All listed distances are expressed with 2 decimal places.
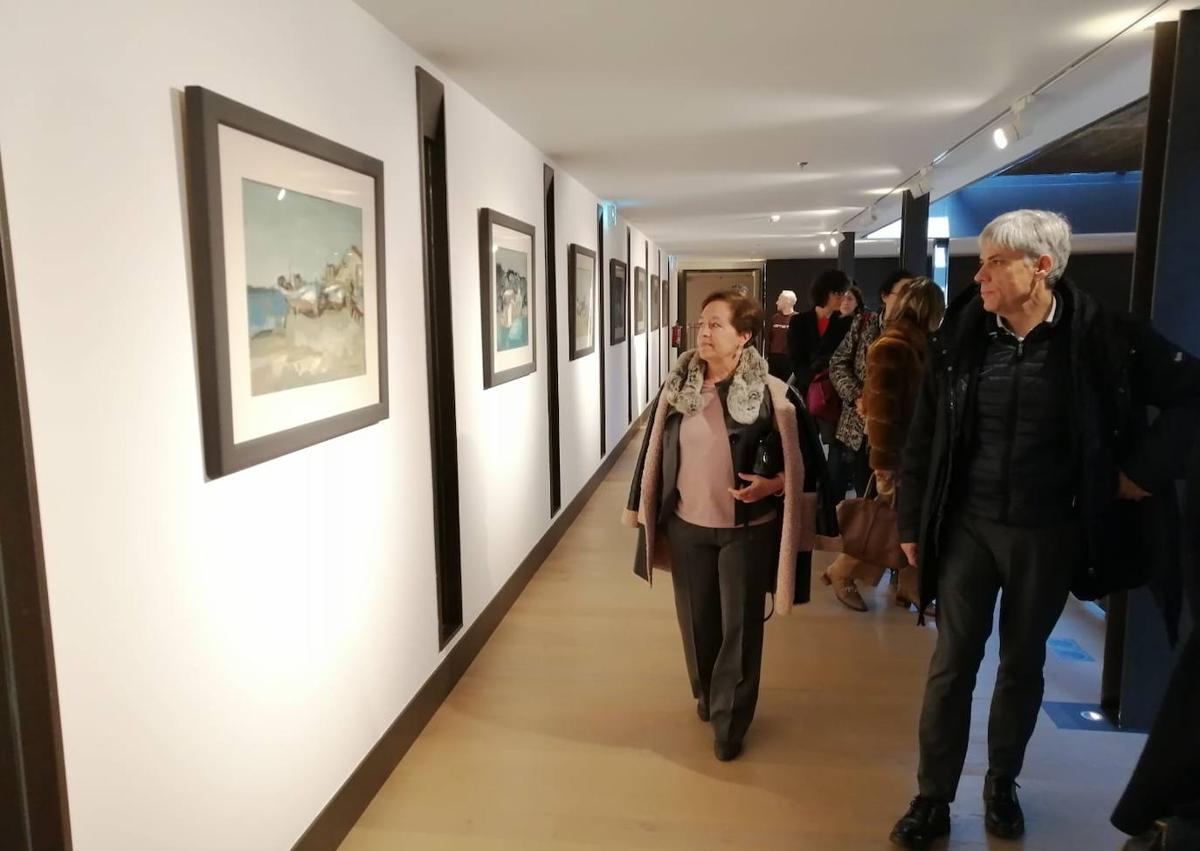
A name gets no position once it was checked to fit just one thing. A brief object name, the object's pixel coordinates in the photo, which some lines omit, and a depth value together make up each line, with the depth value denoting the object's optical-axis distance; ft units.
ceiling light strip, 9.17
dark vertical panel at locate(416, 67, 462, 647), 10.36
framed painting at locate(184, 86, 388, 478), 5.78
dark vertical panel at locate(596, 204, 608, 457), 23.15
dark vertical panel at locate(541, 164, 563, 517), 16.90
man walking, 6.94
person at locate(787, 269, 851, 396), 16.33
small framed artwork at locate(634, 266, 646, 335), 31.81
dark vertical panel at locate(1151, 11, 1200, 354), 8.82
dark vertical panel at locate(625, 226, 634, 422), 29.37
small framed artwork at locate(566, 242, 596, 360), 18.62
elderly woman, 8.82
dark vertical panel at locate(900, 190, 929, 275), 21.62
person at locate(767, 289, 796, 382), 28.96
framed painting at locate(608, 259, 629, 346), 25.20
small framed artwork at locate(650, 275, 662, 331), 39.58
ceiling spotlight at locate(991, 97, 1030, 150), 12.86
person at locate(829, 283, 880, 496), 13.92
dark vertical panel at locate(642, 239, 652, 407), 35.37
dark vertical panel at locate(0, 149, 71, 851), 4.23
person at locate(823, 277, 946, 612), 10.73
